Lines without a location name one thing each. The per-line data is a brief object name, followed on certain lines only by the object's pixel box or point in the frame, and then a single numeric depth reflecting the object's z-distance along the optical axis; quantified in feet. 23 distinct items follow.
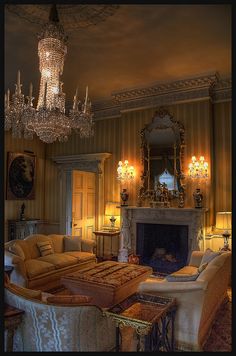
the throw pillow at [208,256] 12.92
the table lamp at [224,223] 15.88
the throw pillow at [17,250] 14.37
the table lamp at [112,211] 21.35
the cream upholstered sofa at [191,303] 8.78
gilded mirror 18.80
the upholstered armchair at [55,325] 7.29
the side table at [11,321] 7.20
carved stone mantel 17.31
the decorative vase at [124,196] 20.12
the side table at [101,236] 20.24
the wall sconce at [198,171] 17.33
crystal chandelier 10.86
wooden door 23.41
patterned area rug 9.10
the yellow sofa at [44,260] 13.25
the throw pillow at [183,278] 9.64
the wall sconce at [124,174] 20.17
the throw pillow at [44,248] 16.25
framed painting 22.76
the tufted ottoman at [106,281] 11.25
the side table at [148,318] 7.48
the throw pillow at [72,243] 18.02
